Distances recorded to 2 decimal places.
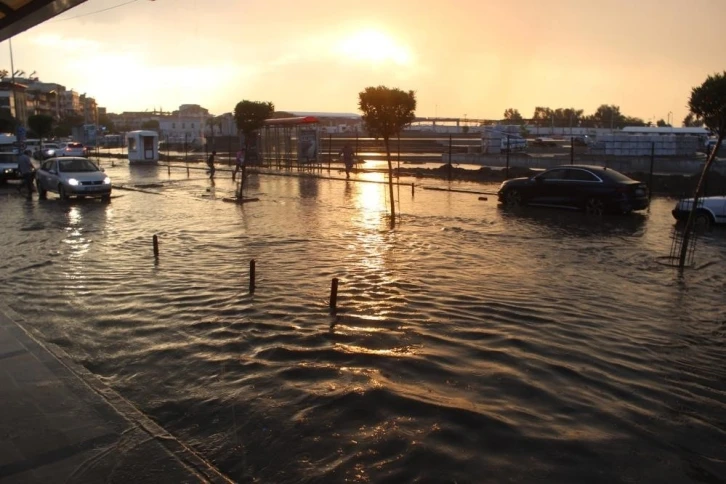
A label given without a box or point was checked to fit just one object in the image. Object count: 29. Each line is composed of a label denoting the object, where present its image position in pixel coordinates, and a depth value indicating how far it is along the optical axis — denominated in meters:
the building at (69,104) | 161.34
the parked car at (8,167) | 30.69
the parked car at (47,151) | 52.07
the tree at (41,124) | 49.03
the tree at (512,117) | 145.00
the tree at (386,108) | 19.70
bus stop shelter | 41.25
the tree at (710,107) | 11.20
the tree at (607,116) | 137.38
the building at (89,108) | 181.25
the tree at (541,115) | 151.73
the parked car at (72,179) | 22.67
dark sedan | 18.73
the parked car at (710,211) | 16.20
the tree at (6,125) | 86.43
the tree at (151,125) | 169.75
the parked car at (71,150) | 52.89
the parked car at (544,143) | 68.24
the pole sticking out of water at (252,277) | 9.35
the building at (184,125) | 124.69
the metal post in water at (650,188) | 24.06
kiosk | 50.88
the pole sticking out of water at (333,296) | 8.45
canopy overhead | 5.13
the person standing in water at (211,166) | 33.47
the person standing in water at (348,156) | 36.41
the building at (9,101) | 103.17
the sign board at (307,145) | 41.34
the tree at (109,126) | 178.82
